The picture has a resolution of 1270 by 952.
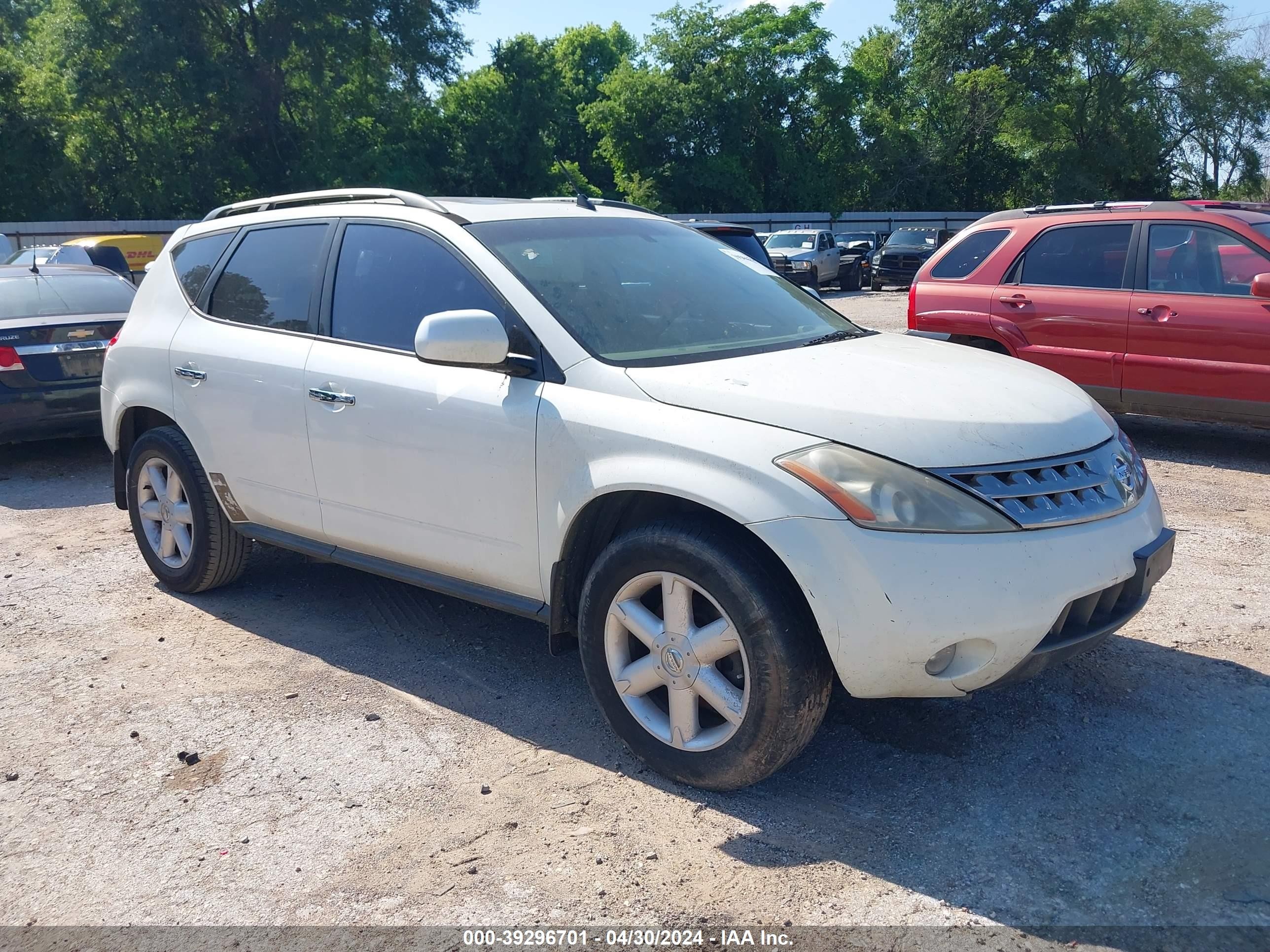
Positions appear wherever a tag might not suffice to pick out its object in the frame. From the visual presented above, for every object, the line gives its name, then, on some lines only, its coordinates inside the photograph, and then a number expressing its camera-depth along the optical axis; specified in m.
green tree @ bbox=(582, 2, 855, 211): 48.41
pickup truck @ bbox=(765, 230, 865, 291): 26.92
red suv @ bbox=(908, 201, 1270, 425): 7.18
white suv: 2.91
